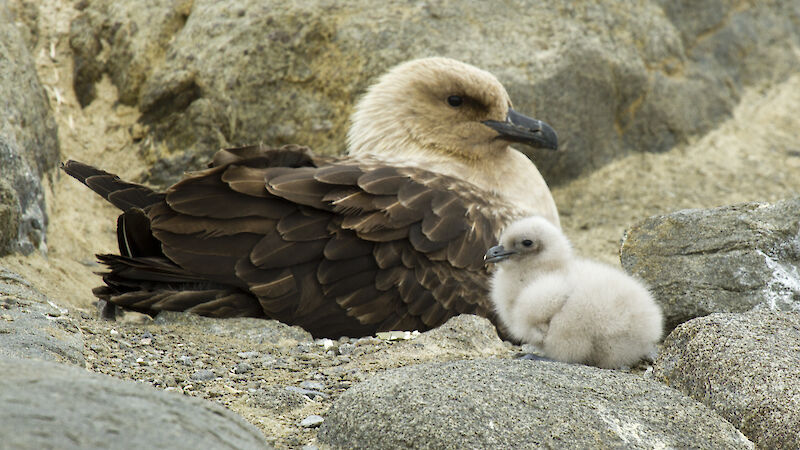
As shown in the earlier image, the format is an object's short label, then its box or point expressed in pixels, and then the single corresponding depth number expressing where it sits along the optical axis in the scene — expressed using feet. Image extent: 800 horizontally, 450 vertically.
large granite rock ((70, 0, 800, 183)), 47.03
